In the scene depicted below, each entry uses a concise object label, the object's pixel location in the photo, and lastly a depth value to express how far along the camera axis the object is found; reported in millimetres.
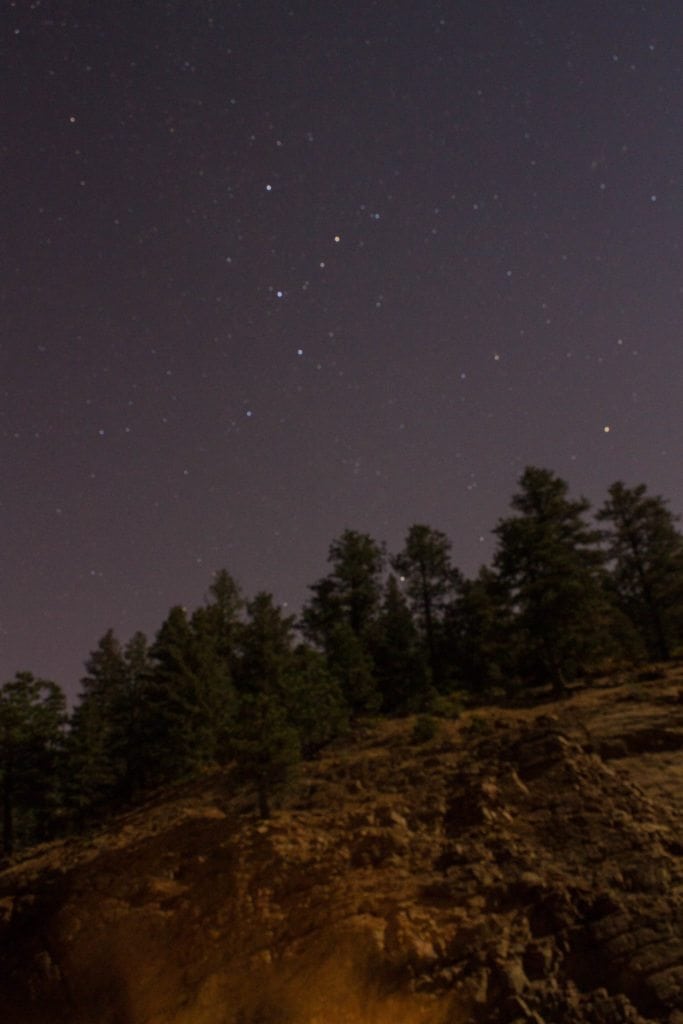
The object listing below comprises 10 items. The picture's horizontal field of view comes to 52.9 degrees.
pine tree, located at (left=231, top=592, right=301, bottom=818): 21344
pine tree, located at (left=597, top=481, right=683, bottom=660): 39688
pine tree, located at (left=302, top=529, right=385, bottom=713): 43769
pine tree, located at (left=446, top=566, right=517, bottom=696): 36666
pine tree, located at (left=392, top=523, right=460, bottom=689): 48062
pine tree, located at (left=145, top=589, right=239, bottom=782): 34875
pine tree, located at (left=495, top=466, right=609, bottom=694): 32688
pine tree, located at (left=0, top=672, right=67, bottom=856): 35719
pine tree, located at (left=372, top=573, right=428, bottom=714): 42500
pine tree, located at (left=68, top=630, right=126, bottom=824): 38062
